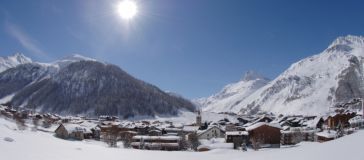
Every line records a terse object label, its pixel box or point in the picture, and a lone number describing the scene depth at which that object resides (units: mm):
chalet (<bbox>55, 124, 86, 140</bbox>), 104875
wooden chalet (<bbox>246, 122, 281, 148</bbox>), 91012
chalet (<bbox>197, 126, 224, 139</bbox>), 115388
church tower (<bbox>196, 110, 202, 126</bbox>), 164925
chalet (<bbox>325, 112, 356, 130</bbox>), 107888
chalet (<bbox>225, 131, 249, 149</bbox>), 92562
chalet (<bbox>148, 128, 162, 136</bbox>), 122694
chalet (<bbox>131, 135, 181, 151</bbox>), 90062
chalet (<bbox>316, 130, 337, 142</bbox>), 77762
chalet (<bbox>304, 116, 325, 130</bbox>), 126194
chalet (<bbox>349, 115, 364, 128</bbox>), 57581
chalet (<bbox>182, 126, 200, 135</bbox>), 124312
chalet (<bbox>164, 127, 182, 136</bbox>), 124662
